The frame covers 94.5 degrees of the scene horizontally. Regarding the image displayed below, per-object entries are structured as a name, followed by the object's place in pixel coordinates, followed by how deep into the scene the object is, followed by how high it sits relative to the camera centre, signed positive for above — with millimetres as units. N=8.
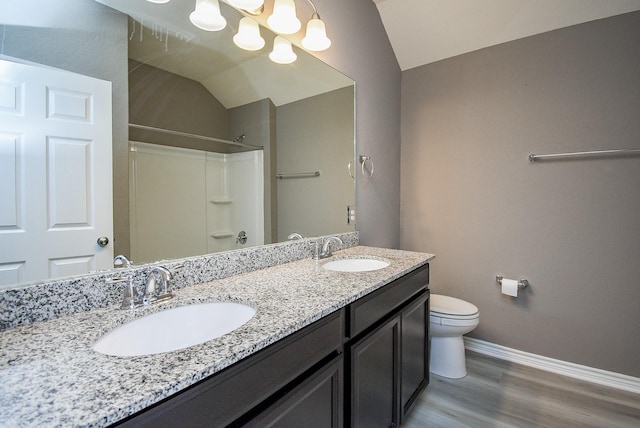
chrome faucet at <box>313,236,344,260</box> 1624 -236
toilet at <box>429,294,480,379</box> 1866 -814
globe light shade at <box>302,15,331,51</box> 1552 +920
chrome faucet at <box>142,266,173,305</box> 903 -245
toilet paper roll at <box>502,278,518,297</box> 2061 -552
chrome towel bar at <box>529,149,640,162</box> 1756 +342
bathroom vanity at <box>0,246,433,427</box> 490 -309
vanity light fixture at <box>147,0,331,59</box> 1205 +859
